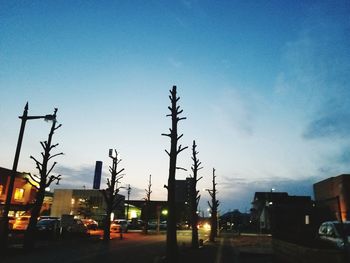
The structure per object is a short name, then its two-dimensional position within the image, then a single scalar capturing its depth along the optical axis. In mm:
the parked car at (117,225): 47781
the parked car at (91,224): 46219
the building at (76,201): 72062
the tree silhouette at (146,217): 43672
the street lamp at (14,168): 15930
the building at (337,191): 44062
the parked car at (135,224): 64812
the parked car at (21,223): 33219
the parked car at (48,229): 28609
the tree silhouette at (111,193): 29297
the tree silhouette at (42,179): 19781
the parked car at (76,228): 32469
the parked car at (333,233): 14004
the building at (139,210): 85250
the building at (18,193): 39125
